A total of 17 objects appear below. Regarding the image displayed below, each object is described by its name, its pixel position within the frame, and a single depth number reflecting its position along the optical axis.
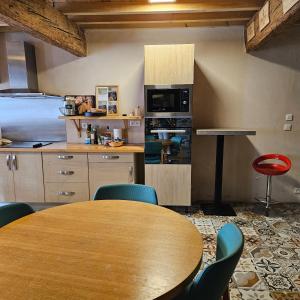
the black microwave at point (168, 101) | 3.05
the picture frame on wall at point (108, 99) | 3.65
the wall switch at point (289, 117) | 3.52
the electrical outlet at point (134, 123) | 3.68
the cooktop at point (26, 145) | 3.36
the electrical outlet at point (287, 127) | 3.54
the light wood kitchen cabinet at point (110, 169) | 3.21
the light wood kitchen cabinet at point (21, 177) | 3.26
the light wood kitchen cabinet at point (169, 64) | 3.00
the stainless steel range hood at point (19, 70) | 3.44
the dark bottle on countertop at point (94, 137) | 3.67
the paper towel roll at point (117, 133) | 3.55
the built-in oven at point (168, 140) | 3.11
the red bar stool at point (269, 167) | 3.09
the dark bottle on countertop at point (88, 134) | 3.69
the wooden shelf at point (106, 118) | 3.42
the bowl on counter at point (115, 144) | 3.40
